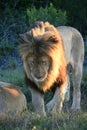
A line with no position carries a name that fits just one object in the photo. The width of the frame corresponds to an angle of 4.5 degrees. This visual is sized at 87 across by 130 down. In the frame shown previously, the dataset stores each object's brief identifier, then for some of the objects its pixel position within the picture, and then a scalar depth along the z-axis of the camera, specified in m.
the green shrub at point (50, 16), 27.94
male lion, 13.95
